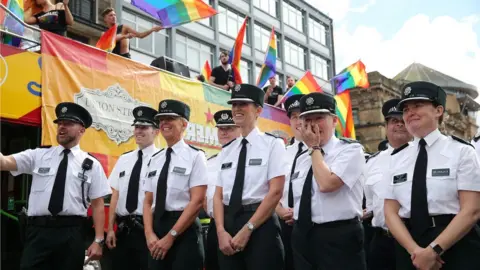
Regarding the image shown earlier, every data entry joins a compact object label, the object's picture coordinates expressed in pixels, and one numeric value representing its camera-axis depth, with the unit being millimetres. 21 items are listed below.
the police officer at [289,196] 4713
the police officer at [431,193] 3111
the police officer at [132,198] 5020
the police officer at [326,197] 3559
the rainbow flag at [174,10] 8211
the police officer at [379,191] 4859
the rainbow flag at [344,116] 12836
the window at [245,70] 31894
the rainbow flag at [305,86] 11234
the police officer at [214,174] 5477
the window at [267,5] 34428
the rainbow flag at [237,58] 10367
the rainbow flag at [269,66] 11664
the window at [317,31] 40219
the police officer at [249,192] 3902
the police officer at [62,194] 4395
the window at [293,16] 37406
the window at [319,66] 39719
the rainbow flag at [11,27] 5638
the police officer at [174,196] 4340
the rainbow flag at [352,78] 12828
